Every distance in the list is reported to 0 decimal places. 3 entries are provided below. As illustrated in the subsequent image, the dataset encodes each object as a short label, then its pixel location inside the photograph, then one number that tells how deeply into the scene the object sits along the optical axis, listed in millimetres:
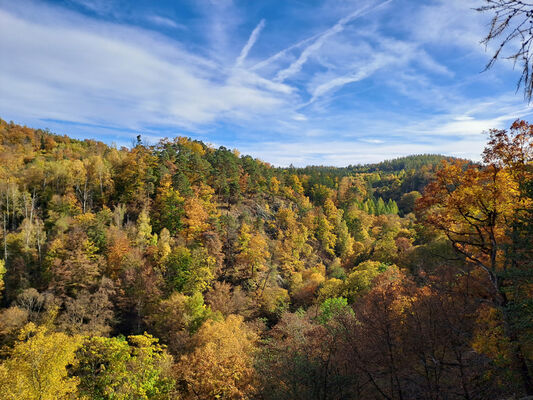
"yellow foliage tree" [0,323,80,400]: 15758
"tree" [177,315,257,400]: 16609
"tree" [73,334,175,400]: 17516
